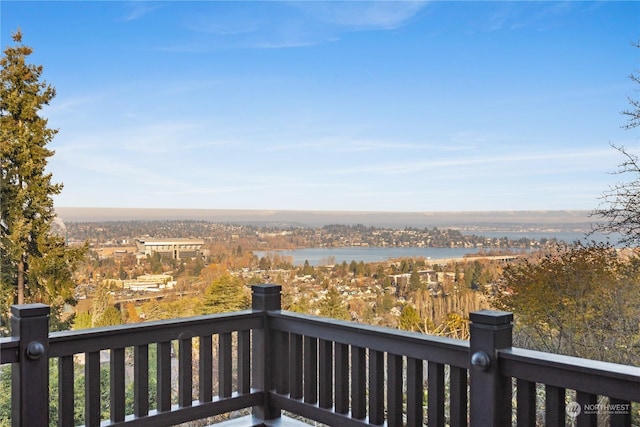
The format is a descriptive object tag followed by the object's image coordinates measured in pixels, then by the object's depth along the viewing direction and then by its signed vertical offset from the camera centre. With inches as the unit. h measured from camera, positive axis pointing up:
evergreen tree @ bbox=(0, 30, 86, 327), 226.4 +7.0
